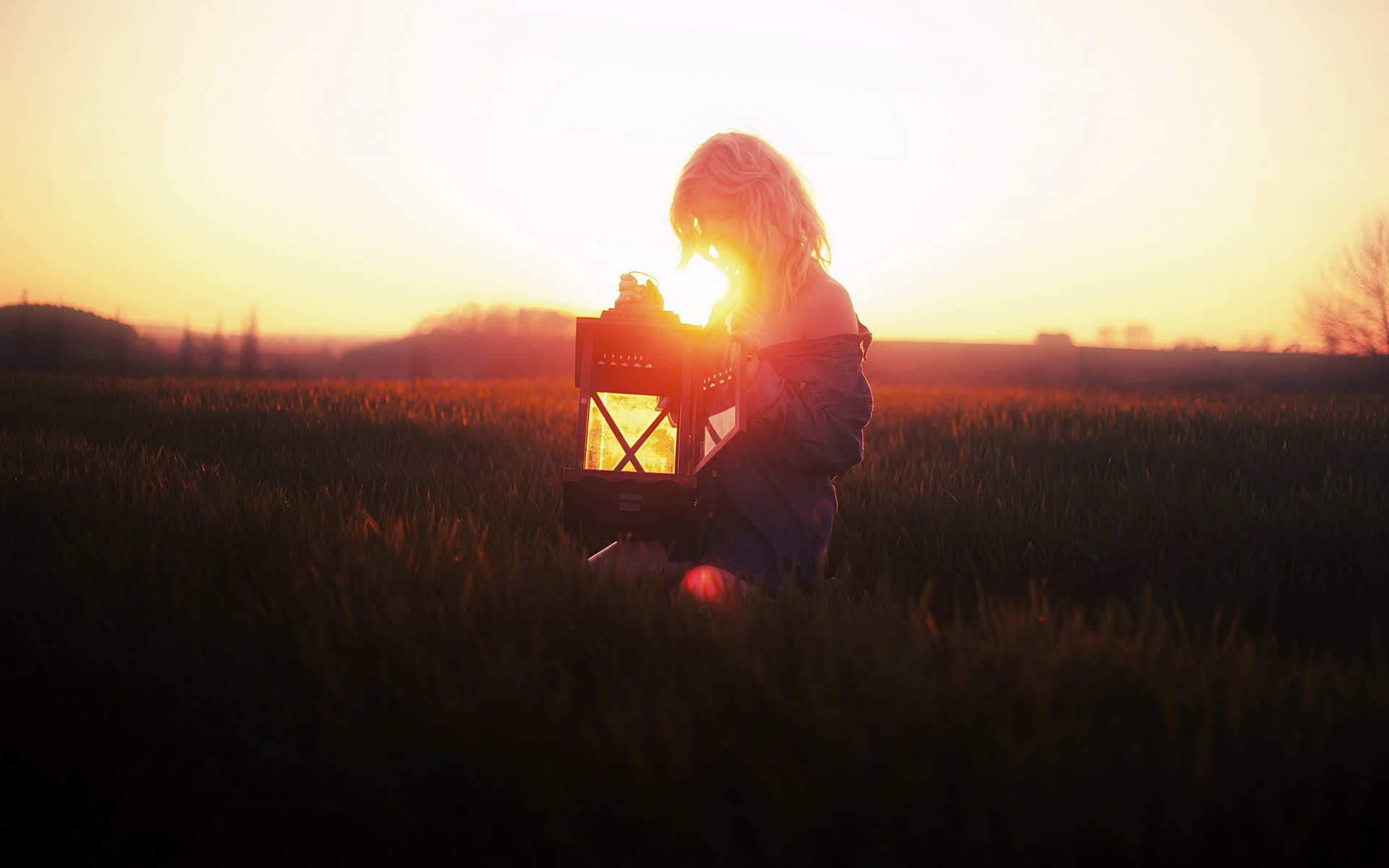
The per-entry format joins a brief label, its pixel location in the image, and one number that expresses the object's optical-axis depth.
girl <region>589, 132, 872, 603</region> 2.25
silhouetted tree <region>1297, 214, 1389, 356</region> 26.03
